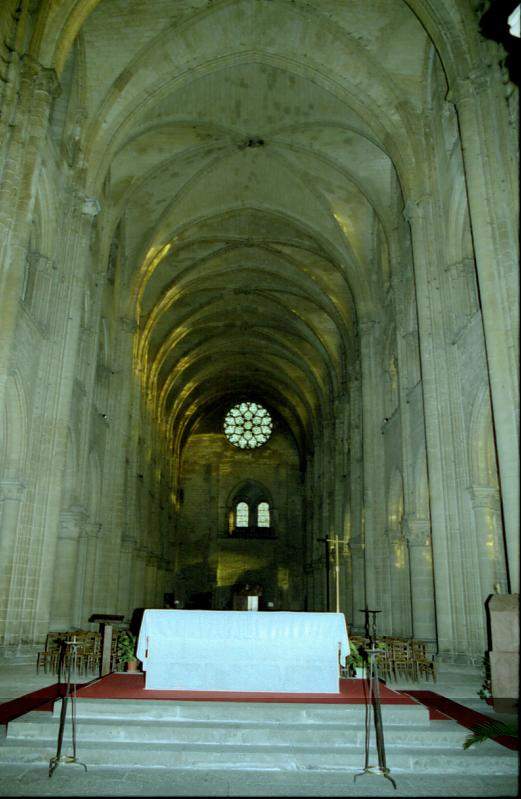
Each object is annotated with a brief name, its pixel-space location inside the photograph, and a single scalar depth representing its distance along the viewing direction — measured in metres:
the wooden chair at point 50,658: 10.91
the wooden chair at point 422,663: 11.09
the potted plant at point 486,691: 8.93
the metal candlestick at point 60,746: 5.47
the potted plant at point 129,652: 10.62
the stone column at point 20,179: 10.69
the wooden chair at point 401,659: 11.45
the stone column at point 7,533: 11.85
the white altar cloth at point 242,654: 8.12
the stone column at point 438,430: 12.80
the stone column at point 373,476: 20.33
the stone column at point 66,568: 15.68
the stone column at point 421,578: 15.23
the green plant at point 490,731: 6.08
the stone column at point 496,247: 9.22
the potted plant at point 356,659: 9.70
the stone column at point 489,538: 11.96
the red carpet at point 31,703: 7.21
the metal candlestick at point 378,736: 5.43
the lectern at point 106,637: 10.87
